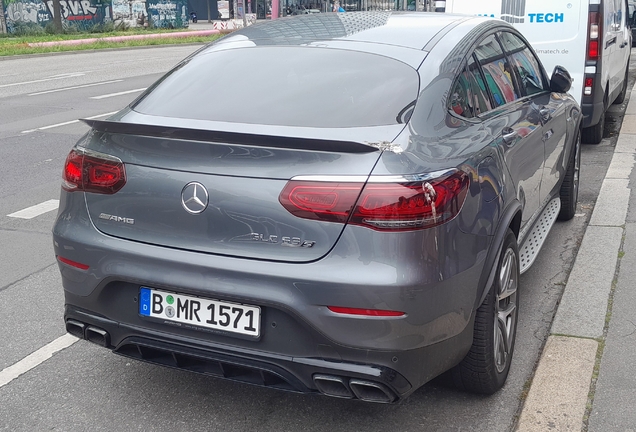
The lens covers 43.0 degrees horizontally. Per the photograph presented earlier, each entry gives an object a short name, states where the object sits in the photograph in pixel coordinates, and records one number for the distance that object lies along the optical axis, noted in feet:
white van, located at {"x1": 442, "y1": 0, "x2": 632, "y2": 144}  27.25
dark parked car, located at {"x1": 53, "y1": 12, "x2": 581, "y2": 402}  9.25
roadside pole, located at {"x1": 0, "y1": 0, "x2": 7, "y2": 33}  130.11
